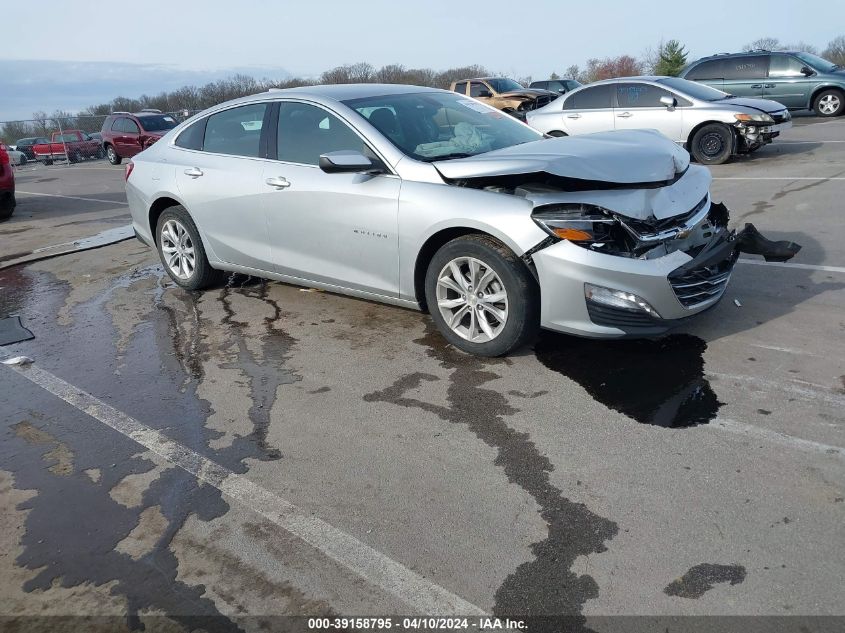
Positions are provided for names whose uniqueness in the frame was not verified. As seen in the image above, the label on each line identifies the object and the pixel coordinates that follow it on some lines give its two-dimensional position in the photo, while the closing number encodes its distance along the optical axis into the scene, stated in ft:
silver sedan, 13.84
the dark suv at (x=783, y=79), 61.57
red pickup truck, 104.17
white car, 39.78
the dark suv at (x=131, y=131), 84.28
